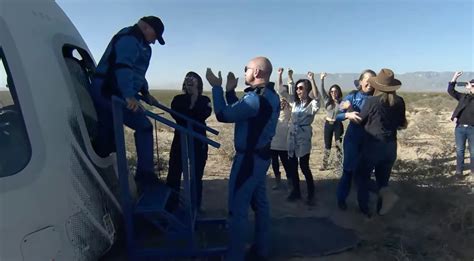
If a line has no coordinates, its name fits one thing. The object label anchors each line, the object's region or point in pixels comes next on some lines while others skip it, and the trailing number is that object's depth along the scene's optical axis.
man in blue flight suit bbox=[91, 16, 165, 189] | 3.72
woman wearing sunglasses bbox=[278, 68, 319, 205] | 6.20
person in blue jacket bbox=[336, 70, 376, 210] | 5.57
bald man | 3.80
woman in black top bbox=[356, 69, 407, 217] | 5.15
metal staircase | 3.73
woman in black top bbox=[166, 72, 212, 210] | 5.33
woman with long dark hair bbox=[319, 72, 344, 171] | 8.16
